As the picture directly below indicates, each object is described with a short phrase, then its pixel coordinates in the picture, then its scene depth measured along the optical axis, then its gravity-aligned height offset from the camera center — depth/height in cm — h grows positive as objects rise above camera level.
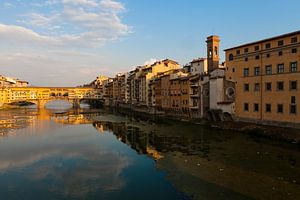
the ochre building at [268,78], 2986 +256
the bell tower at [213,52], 5221 +963
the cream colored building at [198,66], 5859 +768
